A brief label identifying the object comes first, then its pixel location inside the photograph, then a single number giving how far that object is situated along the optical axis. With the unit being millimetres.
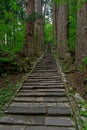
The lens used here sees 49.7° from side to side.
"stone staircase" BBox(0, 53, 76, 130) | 1927
